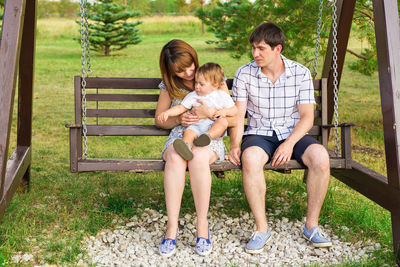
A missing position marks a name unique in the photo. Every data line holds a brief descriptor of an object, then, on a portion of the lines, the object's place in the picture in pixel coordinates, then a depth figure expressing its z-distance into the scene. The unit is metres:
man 3.19
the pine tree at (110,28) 20.42
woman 3.11
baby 3.30
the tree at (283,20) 5.98
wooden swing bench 3.20
